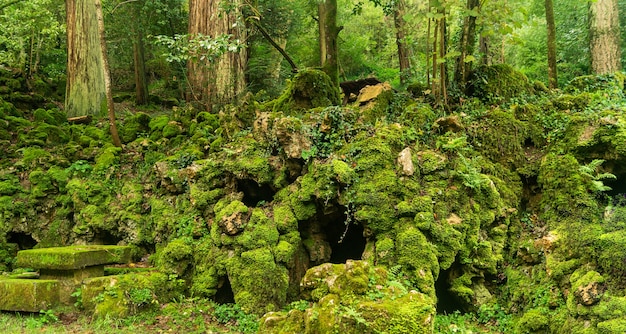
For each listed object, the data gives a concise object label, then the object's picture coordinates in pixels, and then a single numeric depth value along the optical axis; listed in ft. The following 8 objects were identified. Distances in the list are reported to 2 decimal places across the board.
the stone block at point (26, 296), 20.58
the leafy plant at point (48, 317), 19.76
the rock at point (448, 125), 26.53
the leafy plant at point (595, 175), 21.71
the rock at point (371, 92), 31.82
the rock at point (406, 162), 23.07
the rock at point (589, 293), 17.69
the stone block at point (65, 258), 21.07
